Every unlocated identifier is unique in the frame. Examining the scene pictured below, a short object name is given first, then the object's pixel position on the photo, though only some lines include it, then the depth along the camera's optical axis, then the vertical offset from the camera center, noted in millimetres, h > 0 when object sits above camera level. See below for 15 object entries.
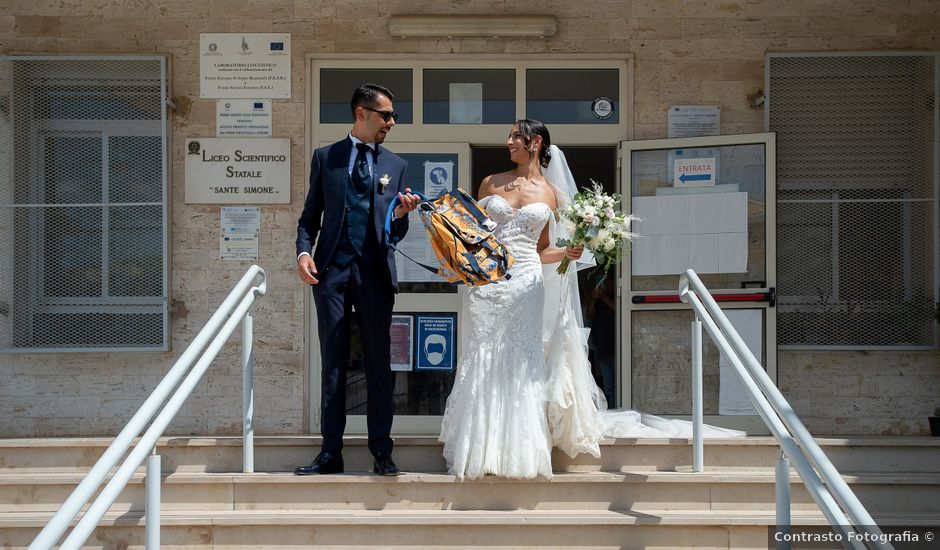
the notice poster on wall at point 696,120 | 7246 +1081
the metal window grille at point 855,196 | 7160 +552
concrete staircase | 4934 -1172
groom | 5270 +19
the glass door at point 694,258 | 7031 +102
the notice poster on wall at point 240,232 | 7195 +260
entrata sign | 7145 +700
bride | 5223 -439
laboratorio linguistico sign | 7230 +1444
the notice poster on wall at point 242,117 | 7215 +1075
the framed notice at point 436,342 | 7266 -511
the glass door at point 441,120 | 7262 +1080
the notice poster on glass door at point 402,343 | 7270 -519
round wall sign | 7316 +1181
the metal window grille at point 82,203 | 7184 +458
